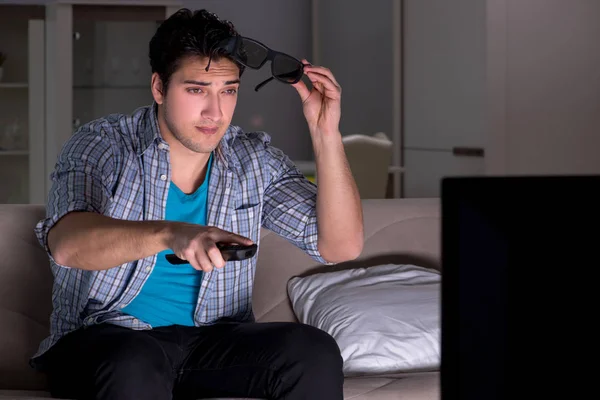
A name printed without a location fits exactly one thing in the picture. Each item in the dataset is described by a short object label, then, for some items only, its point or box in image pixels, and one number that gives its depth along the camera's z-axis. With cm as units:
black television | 113
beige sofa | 270
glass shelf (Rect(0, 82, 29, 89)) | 614
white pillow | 277
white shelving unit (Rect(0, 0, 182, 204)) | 602
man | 246
